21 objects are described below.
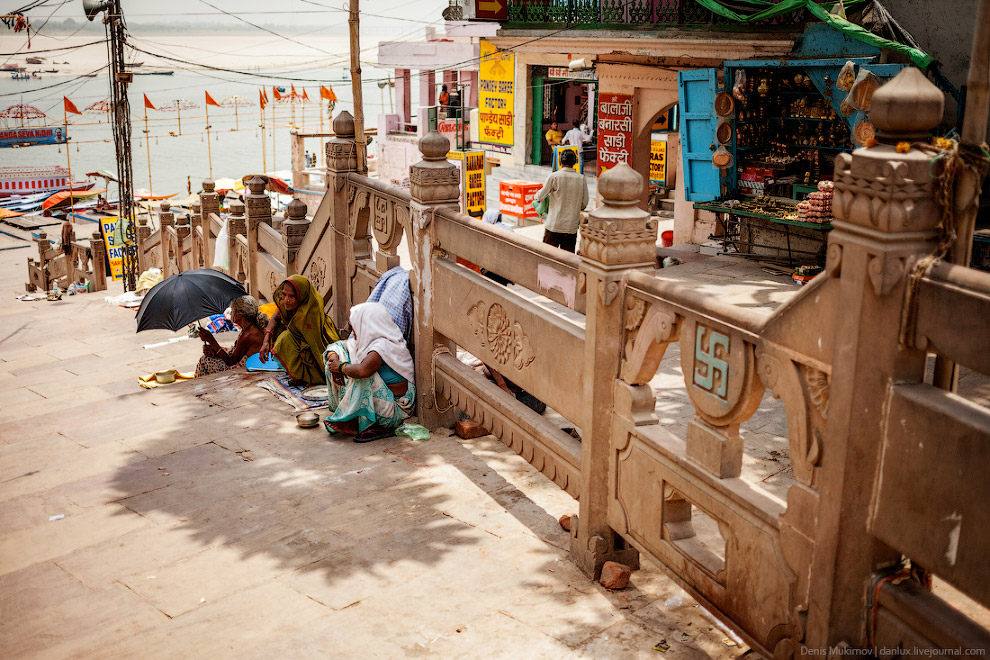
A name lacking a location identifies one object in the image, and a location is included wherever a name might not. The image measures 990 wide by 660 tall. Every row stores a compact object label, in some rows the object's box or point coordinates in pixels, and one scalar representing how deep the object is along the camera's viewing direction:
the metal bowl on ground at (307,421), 7.59
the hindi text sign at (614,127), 17.08
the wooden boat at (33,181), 51.12
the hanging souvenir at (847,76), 11.33
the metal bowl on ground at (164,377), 9.50
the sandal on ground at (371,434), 7.28
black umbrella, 10.56
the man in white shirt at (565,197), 10.66
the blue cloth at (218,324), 10.93
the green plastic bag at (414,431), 7.29
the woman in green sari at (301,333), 8.71
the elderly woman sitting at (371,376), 7.26
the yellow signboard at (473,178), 17.68
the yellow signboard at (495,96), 27.30
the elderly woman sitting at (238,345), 9.61
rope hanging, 2.98
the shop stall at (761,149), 13.10
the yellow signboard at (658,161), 20.45
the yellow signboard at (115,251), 23.00
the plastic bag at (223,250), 13.39
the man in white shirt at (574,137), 21.78
